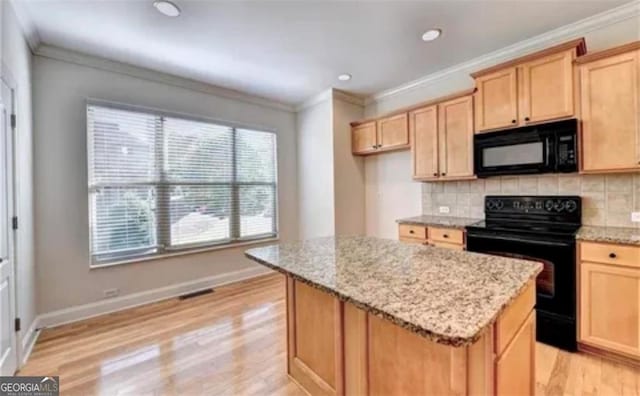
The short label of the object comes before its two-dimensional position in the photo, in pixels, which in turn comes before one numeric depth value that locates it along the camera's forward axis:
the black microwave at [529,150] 2.50
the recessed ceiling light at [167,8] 2.28
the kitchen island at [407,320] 1.04
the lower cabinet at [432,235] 3.02
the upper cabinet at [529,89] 2.49
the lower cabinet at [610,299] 2.06
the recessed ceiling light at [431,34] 2.75
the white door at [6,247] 2.02
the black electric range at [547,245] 2.31
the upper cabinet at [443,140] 3.22
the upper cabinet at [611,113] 2.22
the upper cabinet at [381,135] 3.89
